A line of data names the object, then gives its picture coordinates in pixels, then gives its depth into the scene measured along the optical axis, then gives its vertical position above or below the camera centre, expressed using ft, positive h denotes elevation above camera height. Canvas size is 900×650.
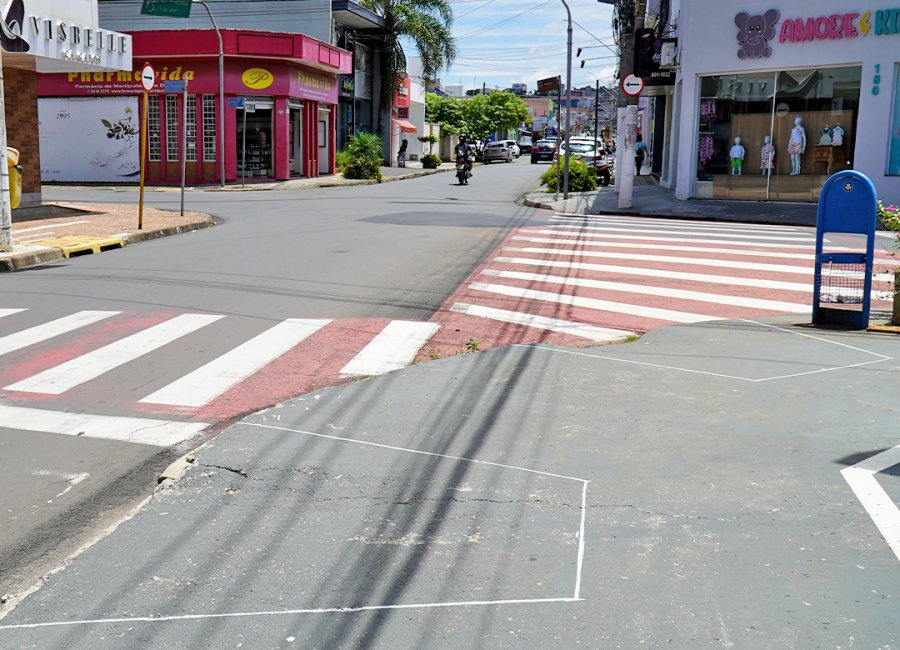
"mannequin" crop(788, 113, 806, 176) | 82.02 +2.97
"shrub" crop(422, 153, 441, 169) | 180.65 +1.27
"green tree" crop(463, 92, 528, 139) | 310.65 +18.76
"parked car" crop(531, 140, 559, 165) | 207.21 +4.30
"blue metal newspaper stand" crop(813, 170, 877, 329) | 31.58 -1.60
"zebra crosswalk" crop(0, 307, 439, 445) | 22.76 -5.78
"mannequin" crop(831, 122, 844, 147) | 79.71 +3.55
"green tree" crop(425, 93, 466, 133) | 290.97 +17.11
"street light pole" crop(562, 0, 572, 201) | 91.23 +8.87
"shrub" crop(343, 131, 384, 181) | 135.64 +1.01
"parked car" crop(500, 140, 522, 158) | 231.71 +5.97
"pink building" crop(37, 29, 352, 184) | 120.78 +6.57
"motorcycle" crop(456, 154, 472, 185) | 119.96 +0.08
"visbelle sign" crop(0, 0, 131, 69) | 59.47 +8.01
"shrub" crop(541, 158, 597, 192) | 102.78 -0.63
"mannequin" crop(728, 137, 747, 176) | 85.92 +1.79
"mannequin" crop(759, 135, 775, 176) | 83.97 +1.74
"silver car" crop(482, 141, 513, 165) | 226.99 +4.14
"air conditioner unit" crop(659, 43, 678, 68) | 100.22 +12.54
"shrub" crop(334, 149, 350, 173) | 140.02 +0.94
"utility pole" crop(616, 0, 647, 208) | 84.28 +4.95
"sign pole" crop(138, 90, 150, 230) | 58.11 -2.18
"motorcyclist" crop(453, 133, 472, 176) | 120.37 +2.21
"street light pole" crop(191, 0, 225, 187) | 114.63 +6.23
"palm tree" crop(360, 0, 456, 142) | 165.48 +23.71
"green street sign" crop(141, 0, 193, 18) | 104.01 +16.48
